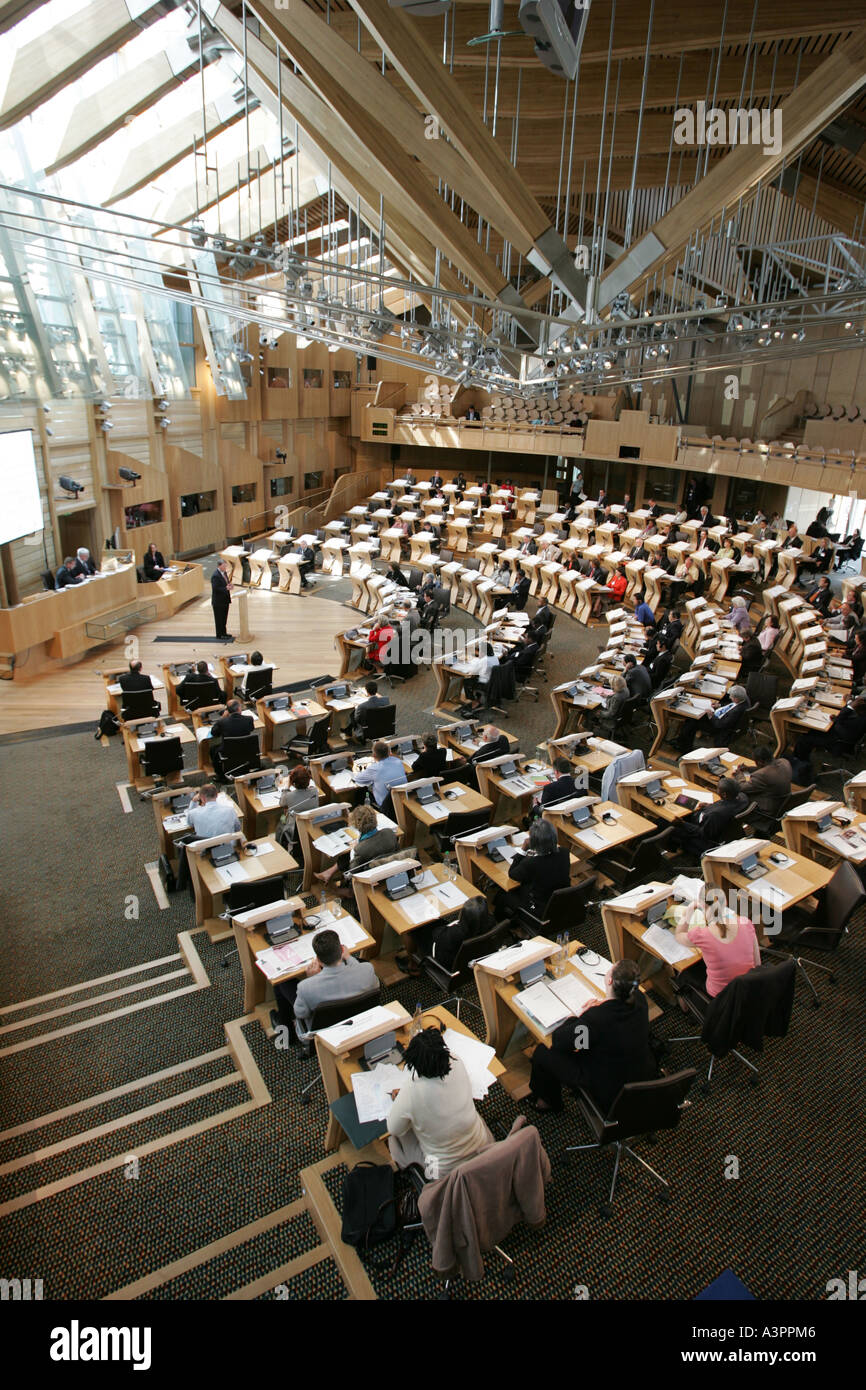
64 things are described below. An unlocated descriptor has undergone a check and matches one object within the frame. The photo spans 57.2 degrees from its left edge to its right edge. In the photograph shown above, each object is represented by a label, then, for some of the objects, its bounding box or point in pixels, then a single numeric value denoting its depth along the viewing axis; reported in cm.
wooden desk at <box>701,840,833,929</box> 650
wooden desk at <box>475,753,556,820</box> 828
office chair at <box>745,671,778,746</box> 1127
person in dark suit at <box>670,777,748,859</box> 758
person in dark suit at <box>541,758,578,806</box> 792
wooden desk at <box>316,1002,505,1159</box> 482
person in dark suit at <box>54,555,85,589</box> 1435
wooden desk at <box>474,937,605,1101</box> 545
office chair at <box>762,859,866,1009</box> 613
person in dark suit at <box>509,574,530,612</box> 1623
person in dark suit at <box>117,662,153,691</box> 1079
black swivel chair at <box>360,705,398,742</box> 1052
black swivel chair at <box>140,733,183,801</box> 945
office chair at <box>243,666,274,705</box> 1173
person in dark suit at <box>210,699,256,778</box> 937
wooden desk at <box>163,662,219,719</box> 1182
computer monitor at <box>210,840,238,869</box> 698
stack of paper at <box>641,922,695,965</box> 570
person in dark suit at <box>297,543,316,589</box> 1967
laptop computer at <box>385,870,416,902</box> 639
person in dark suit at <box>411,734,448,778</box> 868
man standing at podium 1491
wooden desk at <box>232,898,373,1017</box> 586
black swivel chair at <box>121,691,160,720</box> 1073
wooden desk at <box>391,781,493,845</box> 780
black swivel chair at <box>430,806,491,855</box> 758
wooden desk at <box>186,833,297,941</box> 674
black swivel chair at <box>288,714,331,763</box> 1013
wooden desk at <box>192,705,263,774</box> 999
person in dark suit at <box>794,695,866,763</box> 977
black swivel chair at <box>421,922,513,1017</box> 573
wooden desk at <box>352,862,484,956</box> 611
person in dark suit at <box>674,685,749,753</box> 1014
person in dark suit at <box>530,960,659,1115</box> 464
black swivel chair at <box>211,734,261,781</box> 934
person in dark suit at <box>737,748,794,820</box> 830
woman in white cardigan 395
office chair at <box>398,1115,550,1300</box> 370
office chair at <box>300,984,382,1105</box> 506
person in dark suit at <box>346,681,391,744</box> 1043
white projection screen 1332
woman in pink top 548
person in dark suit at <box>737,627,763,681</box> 1186
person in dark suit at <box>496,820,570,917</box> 646
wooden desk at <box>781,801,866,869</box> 723
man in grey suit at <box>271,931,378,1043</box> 511
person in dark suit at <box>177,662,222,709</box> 1134
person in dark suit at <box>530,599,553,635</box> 1367
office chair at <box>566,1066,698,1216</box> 438
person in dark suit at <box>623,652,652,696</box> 1081
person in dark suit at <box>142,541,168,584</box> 1733
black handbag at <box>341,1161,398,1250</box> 417
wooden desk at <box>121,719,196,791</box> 991
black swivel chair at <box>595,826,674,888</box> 702
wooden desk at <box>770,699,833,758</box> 1012
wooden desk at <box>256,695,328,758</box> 1038
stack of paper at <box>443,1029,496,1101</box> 450
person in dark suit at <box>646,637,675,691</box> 1147
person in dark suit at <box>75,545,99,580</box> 1500
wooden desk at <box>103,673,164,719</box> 1114
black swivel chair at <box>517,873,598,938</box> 637
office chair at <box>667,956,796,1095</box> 507
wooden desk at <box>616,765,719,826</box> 800
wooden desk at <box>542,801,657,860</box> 729
